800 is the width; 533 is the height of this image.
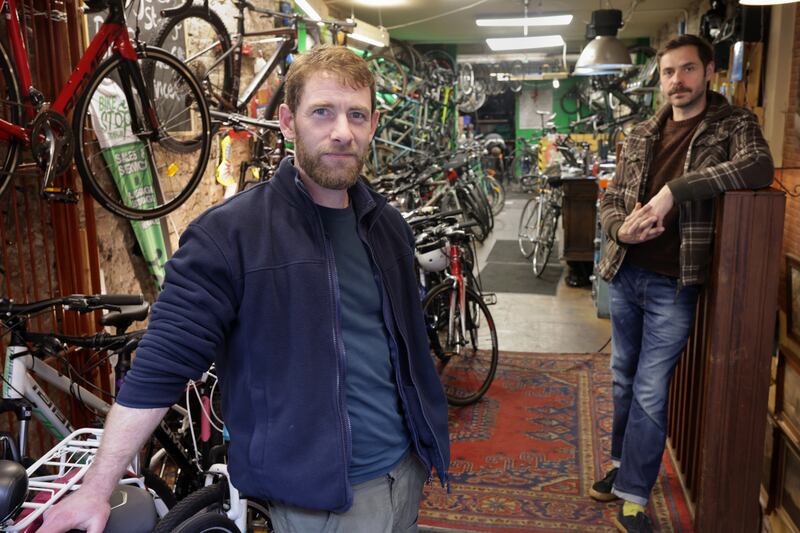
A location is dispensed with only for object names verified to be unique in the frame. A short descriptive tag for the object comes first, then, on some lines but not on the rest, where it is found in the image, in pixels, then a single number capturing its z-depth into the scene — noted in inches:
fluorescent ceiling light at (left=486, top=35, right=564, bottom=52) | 389.7
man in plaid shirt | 96.2
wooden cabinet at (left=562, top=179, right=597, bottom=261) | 274.2
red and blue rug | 116.6
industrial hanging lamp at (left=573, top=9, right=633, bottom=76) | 218.8
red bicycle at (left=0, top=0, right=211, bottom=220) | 87.6
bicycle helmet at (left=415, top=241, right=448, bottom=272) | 158.7
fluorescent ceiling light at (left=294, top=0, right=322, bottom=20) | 189.2
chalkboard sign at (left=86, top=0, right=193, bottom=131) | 130.7
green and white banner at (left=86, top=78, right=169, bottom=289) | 115.2
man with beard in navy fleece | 49.9
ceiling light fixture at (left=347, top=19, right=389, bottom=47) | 249.6
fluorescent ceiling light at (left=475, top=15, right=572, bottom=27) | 319.6
